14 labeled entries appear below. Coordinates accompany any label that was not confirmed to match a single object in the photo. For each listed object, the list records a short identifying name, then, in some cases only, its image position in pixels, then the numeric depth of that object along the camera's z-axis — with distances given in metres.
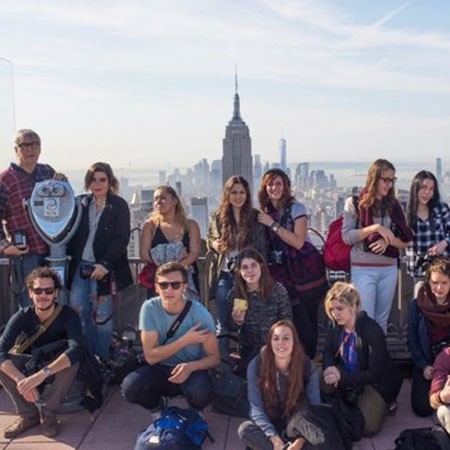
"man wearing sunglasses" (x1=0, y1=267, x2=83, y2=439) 4.57
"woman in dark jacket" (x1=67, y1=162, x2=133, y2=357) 5.36
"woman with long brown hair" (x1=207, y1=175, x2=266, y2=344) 5.21
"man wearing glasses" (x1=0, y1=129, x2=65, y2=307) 5.42
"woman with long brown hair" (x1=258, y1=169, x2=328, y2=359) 5.32
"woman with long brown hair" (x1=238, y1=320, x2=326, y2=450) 4.08
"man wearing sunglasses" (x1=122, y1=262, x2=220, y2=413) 4.54
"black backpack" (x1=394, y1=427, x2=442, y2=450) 4.06
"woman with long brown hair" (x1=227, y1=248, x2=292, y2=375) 4.93
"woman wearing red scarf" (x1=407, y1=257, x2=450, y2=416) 4.75
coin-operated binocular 5.27
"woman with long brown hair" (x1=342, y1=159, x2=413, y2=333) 5.13
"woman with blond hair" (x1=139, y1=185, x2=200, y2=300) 5.32
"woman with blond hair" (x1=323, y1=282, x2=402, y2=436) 4.55
